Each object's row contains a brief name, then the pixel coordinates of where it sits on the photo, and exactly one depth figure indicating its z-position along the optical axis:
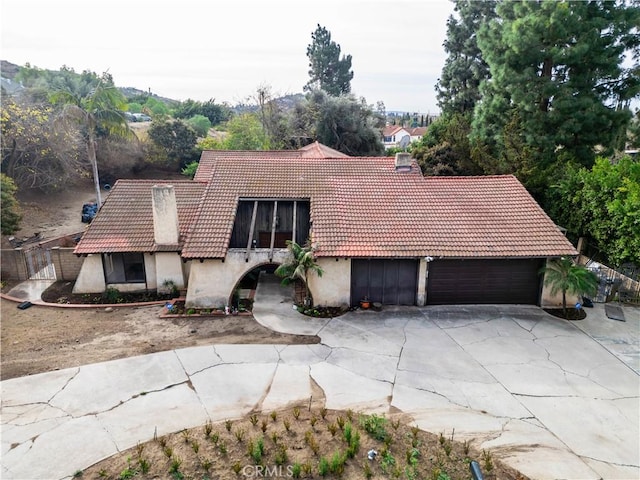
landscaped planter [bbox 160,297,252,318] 15.41
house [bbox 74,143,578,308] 15.81
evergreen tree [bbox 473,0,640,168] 22.36
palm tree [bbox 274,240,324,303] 15.03
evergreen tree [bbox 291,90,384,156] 39.75
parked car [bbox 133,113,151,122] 57.11
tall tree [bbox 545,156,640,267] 16.83
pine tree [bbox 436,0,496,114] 34.25
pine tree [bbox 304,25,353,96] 58.81
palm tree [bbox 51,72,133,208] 23.36
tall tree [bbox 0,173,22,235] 21.59
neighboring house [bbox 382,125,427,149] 82.75
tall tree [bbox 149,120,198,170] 42.22
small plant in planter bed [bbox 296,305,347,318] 15.43
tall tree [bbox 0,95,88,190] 28.17
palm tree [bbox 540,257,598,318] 14.94
